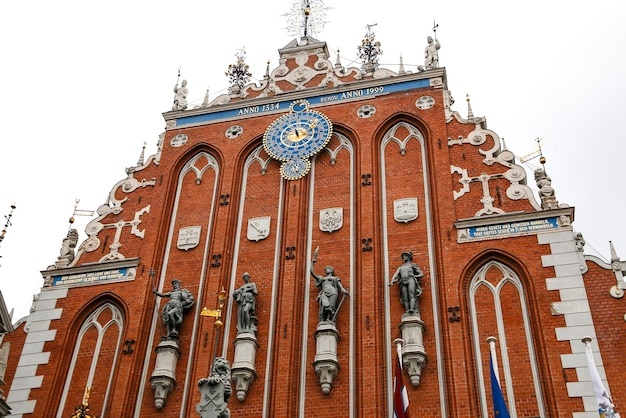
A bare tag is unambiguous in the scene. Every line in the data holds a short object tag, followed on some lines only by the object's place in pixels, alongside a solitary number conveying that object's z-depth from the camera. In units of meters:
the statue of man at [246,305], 13.46
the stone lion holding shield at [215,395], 8.99
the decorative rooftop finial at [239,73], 18.39
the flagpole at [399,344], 11.86
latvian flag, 10.92
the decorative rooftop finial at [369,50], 17.53
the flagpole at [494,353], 11.48
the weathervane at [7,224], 14.29
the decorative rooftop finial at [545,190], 13.54
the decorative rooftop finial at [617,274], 12.23
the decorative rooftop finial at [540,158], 14.34
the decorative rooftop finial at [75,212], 16.21
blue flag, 10.74
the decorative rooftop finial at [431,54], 16.45
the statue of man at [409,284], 12.88
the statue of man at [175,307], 13.83
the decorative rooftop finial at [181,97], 17.73
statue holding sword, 13.16
